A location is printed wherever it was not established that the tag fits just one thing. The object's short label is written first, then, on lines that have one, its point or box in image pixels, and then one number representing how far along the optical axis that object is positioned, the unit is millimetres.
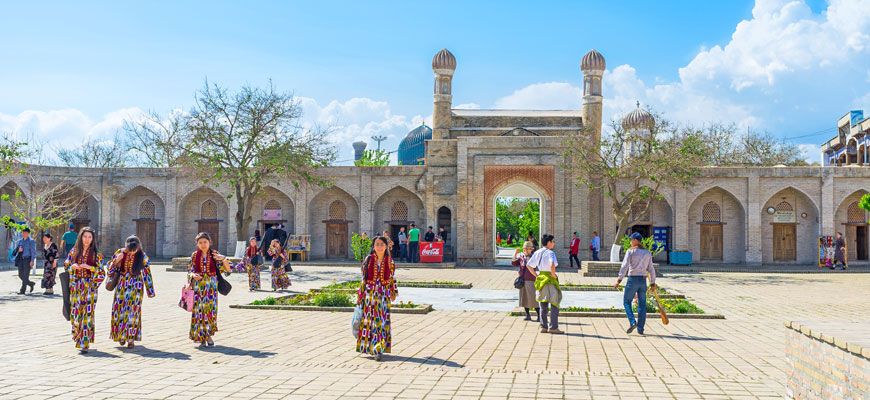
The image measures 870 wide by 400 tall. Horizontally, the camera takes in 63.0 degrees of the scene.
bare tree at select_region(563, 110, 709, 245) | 23078
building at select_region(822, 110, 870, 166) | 42062
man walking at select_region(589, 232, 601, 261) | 26141
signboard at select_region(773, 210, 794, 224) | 28906
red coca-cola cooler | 26844
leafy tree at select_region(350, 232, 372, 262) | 23378
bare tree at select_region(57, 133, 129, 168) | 53562
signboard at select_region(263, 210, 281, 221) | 30609
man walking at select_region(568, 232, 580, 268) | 25616
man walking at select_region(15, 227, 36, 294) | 14969
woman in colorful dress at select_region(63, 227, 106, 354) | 7988
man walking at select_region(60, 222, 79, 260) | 17220
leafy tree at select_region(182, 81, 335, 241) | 24328
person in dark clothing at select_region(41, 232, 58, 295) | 14844
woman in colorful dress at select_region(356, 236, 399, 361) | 7617
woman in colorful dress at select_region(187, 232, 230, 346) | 8320
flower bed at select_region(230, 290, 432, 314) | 12020
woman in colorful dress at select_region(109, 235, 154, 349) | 8141
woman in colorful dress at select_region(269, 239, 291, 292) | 15938
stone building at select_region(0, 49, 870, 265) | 28062
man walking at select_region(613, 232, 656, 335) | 9875
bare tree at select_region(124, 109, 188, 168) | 24275
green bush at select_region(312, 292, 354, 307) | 12375
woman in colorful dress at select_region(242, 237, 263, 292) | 16094
